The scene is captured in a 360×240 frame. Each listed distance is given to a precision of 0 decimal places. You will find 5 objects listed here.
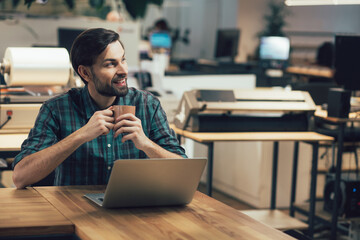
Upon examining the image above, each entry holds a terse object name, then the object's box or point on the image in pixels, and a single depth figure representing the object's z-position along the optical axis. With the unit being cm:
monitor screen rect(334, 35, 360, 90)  368
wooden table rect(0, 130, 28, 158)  247
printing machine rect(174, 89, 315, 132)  321
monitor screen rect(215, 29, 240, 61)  816
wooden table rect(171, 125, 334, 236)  315
